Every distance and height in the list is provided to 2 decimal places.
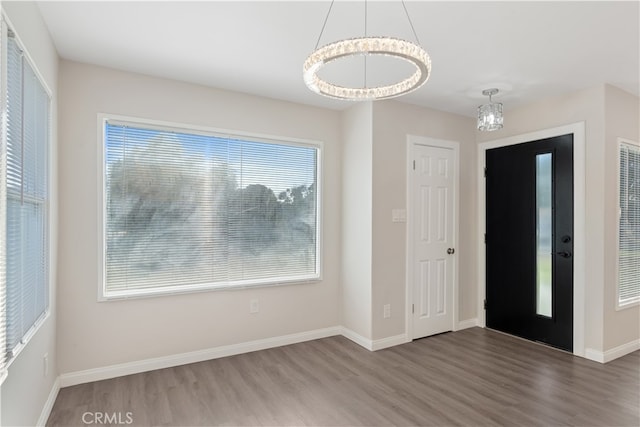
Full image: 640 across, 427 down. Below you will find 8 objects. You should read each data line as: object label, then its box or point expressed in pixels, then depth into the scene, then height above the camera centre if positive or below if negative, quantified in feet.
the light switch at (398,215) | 12.16 +0.06
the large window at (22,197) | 5.12 +0.33
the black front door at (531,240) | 11.43 -0.83
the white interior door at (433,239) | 12.71 -0.82
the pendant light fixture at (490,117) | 10.68 +3.10
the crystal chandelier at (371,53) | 5.06 +2.45
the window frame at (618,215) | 10.85 +0.05
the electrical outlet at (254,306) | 11.56 -2.99
